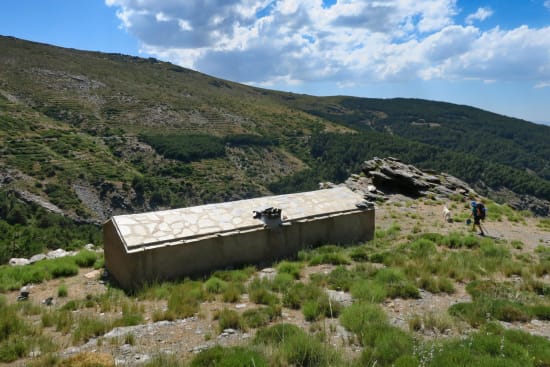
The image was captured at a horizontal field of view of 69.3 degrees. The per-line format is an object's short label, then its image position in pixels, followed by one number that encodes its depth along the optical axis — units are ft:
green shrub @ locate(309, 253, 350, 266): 40.86
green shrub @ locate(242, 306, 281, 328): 25.20
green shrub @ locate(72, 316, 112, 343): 23.47
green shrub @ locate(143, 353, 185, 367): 18.76
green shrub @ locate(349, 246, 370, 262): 42.42
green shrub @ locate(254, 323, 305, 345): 21.79
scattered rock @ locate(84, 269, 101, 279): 39.75
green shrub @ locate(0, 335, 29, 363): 20.68
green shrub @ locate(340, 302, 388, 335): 23.57
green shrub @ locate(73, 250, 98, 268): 44.16
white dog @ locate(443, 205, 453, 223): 68.08
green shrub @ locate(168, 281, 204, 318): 27.71
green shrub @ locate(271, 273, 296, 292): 32.94
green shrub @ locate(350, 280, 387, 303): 29.17
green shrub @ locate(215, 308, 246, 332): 24.80
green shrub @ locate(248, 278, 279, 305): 29.68
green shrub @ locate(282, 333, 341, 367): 19.27
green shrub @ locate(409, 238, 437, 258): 42.91
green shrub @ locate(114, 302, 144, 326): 26.09
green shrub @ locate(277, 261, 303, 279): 37.16
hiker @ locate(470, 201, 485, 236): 58.99
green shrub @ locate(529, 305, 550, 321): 26.35
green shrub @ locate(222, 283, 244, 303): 30.50
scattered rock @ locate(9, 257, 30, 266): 50.63
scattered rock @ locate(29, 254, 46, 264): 50.32
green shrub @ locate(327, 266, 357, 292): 32.51
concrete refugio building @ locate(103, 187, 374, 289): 35.73
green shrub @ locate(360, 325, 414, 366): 19.52
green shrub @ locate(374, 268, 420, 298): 30.50
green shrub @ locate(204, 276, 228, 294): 32.73
